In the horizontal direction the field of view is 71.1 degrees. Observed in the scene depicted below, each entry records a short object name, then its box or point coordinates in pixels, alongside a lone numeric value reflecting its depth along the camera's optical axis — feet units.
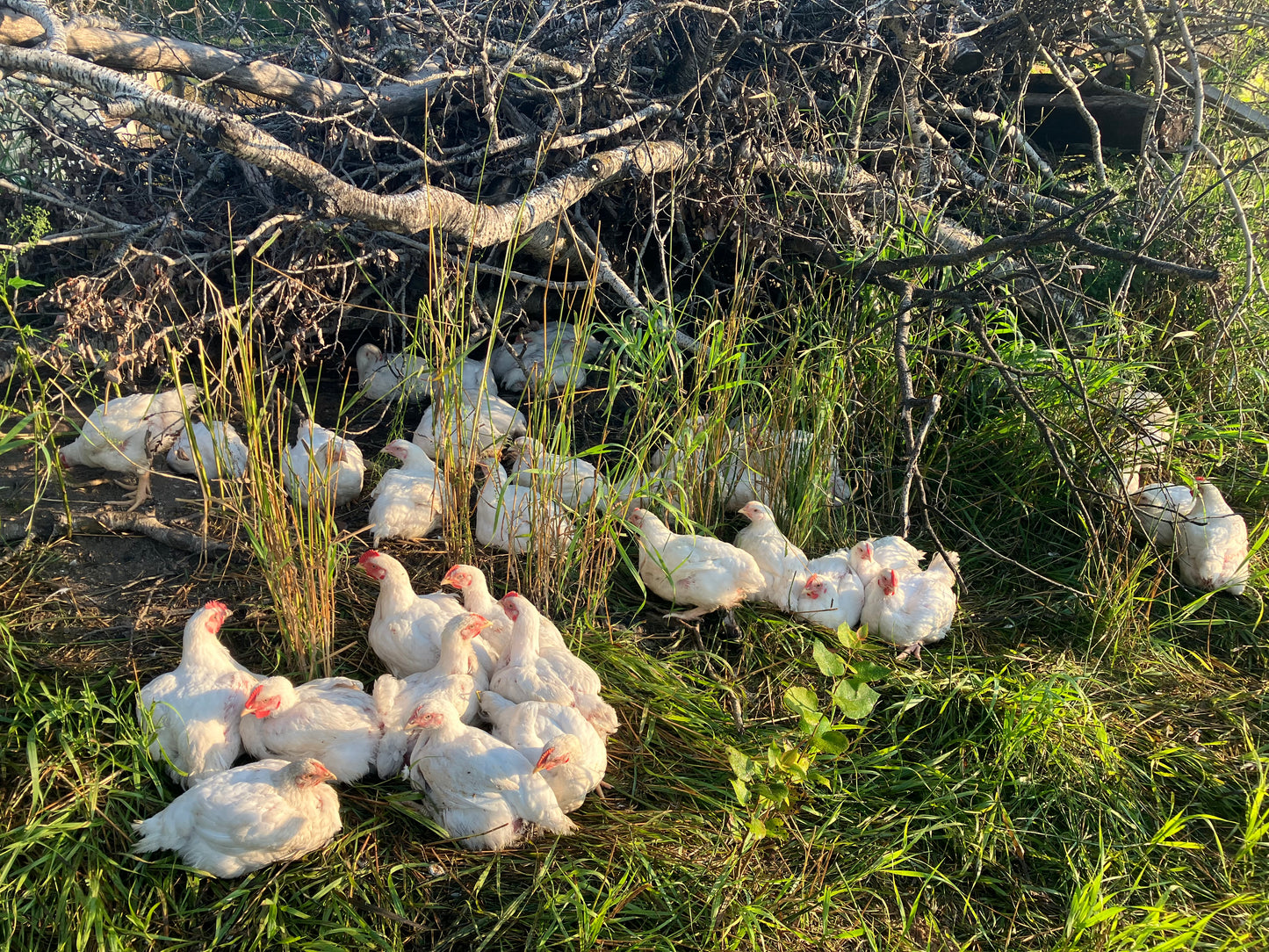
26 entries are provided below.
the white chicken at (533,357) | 15.08
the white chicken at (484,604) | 9.50
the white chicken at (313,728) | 7.91
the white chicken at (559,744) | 7.82
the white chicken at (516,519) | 9.93
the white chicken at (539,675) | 8.67
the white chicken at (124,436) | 11.49
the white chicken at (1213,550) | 11.66
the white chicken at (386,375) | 13.83
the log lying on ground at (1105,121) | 17.26
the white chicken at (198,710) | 7.78
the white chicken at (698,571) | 10.16
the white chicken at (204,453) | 11.12
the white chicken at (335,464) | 10.58
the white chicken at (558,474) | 9.72
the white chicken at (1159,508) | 12.23
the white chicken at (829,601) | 10.44
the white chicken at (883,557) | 10.77
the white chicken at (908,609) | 10.39
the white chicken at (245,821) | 7.00
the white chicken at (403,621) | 9.08
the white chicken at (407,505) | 10.78
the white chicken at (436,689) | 8.16
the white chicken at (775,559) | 10.64
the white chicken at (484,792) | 7.62
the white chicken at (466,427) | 9.75
